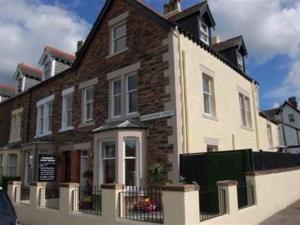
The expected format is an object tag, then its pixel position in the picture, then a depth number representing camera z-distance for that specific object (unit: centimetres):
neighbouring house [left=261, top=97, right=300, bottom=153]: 4412
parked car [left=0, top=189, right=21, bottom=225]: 670
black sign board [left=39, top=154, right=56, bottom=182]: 1623
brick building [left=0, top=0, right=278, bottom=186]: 1230
